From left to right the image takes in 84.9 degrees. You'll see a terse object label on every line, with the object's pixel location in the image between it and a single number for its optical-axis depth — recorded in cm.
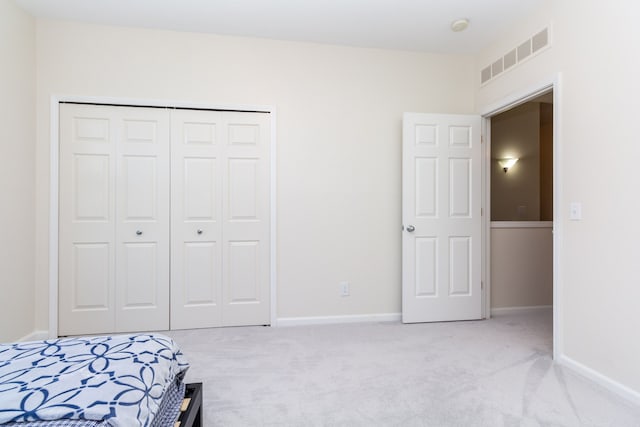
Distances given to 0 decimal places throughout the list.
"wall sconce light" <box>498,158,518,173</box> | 487
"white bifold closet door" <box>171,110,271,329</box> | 316
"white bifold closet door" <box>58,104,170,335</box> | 300
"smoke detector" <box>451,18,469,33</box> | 292
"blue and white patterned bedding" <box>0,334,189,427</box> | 93
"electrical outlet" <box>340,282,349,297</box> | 338
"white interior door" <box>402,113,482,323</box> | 332
